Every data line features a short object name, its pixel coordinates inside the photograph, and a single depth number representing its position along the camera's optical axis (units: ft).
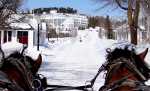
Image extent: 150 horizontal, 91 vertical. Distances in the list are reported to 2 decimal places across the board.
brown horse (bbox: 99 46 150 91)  11.88
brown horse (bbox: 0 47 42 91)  12.04
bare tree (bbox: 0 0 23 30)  54.08
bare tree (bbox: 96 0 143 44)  125.80
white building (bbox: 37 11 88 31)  585.34
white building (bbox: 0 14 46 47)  175.52
